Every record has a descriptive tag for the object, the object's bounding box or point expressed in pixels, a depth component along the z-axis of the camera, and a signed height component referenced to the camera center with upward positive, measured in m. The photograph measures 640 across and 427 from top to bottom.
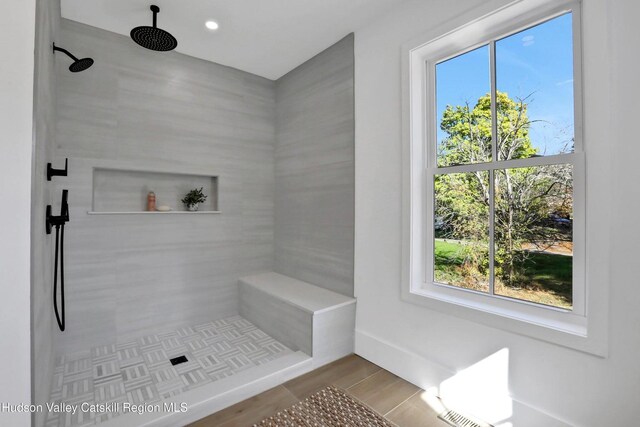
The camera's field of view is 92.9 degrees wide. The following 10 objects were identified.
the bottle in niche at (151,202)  2.64 +0.12
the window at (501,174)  1.50 +0.25
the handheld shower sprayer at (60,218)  1.54 -0.02
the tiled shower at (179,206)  2.17 +0.09
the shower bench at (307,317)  2.20 -0.79
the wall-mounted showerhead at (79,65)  1.90 +0.97
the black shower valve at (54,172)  1.60 +0.23
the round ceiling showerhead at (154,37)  2.10 +1.28
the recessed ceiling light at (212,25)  2.31 +1.47
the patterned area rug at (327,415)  1.62 -1.10
